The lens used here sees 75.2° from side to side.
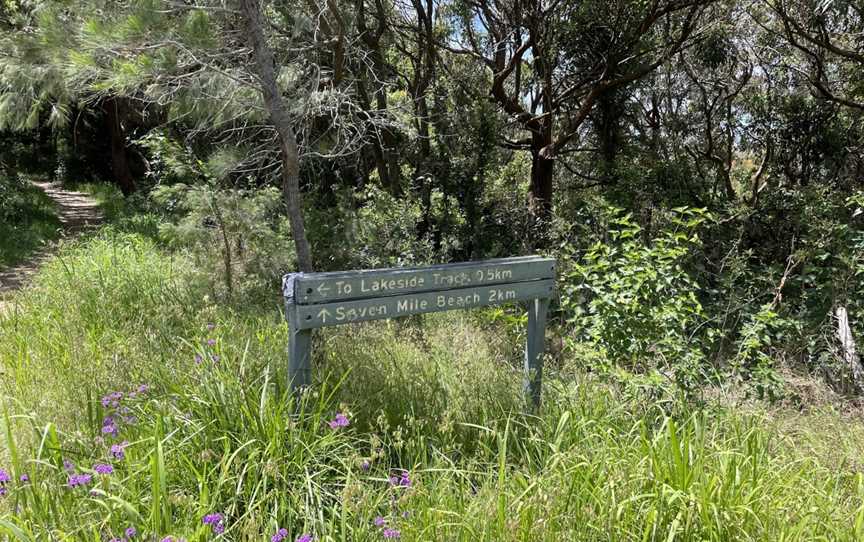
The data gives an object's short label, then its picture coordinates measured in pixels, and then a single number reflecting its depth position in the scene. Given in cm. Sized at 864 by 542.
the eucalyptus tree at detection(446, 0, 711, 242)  688
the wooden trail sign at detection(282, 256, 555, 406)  229
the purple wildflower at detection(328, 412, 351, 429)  199
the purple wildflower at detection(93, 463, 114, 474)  162
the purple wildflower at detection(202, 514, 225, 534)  153
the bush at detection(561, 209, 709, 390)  301
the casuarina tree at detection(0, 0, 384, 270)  334
